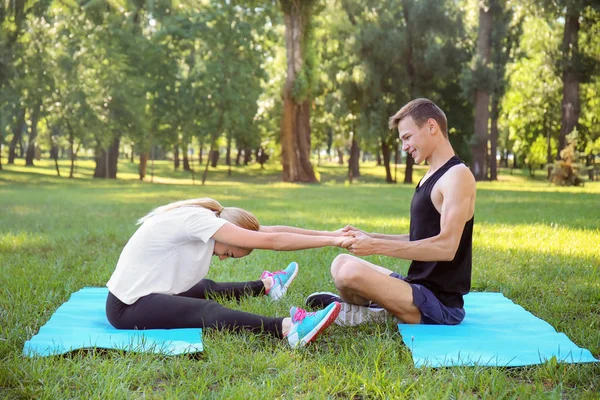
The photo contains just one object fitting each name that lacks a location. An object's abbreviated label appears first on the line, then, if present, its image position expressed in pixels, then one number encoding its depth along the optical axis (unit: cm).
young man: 477
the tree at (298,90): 3114
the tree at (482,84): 3097
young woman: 475
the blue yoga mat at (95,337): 437
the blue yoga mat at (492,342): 421
